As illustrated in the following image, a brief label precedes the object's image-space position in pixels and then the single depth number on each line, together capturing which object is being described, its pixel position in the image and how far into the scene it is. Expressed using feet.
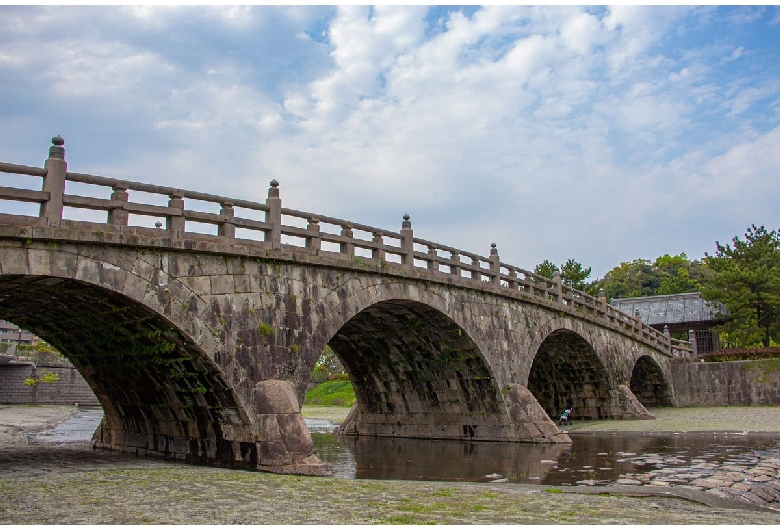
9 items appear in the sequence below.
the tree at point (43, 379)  159.61
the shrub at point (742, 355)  118.93
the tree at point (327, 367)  197.67
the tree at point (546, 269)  161.07
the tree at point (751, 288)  127.03
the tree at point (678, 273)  216.74
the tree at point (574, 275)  161.38
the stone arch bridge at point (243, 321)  39.24
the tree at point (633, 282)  264.11
